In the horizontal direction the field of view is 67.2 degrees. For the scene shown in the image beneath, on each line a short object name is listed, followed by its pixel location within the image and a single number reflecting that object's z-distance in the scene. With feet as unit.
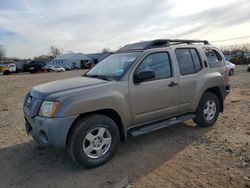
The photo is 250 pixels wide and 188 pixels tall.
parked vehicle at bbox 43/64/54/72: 127.12
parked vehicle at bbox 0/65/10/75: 104.57
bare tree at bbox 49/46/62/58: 291.95
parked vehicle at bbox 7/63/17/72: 107.40
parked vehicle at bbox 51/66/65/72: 129.77
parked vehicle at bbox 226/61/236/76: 52.41
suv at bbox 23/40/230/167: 9.17
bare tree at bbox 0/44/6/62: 247.34
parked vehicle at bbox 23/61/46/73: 114.60
